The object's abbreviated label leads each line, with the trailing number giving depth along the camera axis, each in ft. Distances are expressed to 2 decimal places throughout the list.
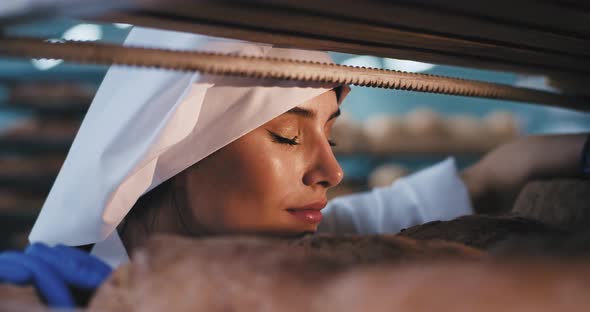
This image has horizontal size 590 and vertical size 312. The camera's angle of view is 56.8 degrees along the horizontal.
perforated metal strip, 2.04
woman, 3.52
